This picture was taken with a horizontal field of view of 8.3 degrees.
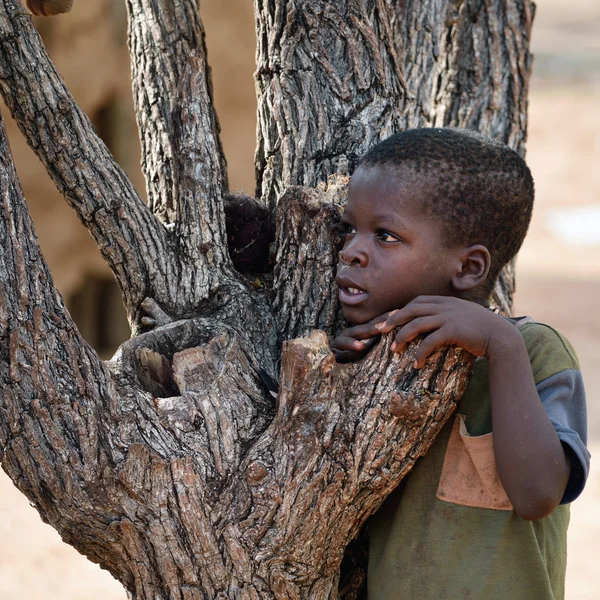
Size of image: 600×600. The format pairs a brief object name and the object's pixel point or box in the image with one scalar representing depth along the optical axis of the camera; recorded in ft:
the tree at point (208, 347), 11.70
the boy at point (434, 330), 11.79
